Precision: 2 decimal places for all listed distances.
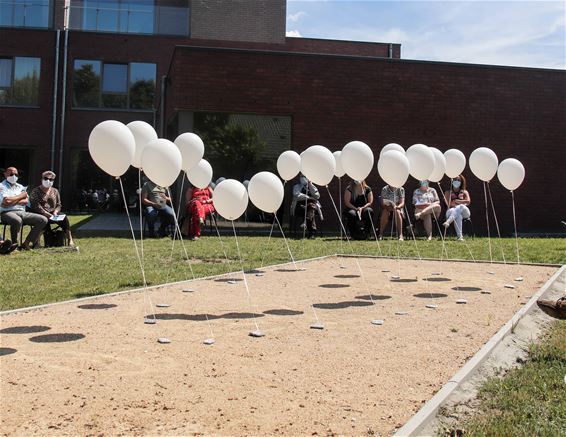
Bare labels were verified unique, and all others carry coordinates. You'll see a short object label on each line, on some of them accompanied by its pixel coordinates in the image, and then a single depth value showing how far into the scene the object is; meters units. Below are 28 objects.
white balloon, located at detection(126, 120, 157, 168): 6.73
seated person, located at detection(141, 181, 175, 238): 13.13
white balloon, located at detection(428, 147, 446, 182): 9.34
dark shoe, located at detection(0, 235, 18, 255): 9.92
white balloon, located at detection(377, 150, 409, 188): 7.85
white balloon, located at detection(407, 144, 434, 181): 8.29
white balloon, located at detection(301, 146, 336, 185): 8.16
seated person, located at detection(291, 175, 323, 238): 13.89
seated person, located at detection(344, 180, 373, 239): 13.75
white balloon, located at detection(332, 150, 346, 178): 9.57
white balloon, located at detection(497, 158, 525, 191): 9.69
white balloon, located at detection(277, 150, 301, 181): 9.80
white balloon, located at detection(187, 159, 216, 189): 9.44
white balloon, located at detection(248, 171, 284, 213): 6.95
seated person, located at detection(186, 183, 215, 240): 13.02
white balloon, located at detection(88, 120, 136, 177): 5.63
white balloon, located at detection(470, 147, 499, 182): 9.68
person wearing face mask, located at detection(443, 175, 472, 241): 13.84
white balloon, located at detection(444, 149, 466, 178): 10.10
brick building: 15.28
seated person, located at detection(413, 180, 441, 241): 13.87
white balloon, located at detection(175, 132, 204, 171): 7.64
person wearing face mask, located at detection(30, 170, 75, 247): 10.80
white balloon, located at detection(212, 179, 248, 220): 6.83
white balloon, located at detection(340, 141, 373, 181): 8.03
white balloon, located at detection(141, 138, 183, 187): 5.92
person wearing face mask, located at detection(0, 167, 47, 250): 10.46
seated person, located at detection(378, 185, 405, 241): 13.66
